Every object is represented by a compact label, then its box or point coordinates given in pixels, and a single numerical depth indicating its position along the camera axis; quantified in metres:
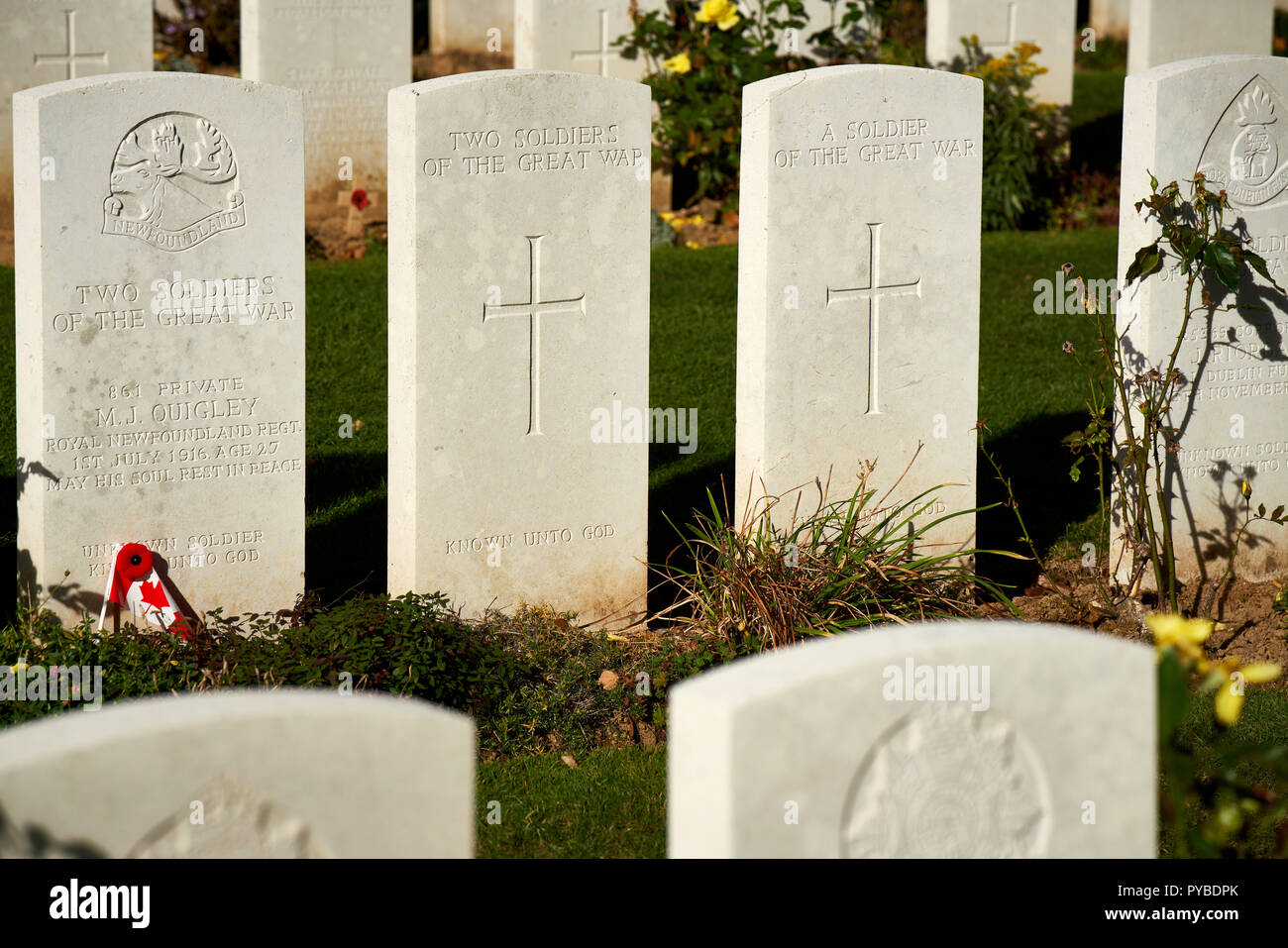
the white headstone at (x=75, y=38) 9.42
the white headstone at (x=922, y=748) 2.54
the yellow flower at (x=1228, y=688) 2.71
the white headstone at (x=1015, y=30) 11.98
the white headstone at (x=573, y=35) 11.06
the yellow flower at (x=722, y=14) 11.40
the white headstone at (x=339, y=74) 10.23
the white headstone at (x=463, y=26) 13.61
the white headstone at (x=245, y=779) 2.27
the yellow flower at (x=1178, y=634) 2.72
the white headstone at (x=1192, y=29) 12.35
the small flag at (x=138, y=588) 5.16
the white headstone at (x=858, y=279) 5.45
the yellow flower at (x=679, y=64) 11.38
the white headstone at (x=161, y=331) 4.94
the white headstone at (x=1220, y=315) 5.75
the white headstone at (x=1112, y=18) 21.09
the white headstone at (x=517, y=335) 5.16
